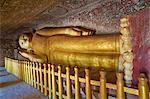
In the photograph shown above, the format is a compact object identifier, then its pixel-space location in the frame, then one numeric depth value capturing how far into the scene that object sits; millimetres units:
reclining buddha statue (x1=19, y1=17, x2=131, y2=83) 4277
